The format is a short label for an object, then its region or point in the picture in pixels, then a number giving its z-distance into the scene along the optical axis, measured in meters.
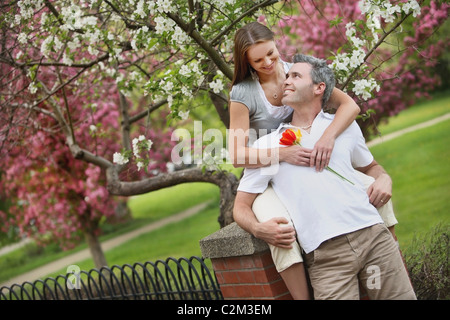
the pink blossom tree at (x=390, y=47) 10.51
